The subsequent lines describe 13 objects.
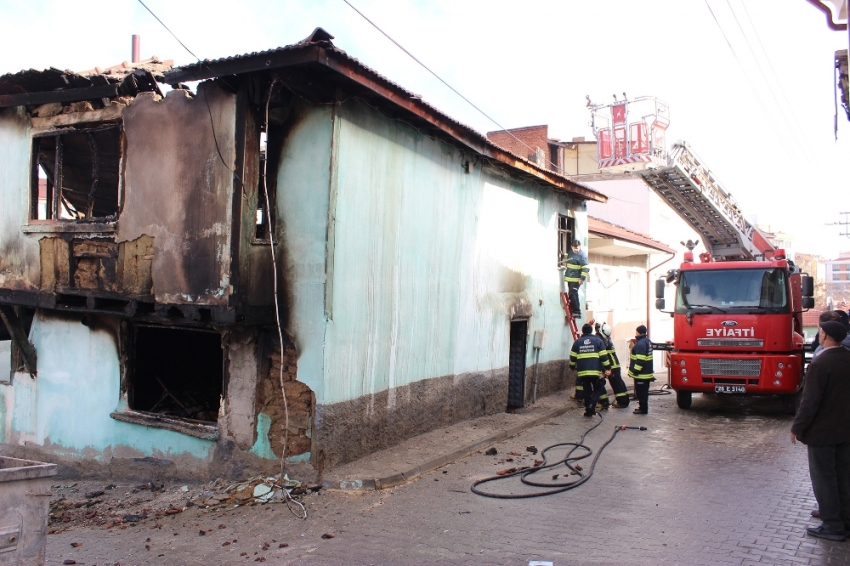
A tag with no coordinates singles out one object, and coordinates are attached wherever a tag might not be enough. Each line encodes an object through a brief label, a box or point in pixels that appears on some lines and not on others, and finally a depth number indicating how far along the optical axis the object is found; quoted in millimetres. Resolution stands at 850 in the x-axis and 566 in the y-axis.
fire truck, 11992
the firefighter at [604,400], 13294
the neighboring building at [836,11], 8312
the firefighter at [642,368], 12719
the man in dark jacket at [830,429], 5922
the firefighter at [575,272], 15196
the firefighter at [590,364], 12406
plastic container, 4309
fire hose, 7558
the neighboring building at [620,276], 19998
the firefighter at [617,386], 13562
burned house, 7738
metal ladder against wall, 15286
